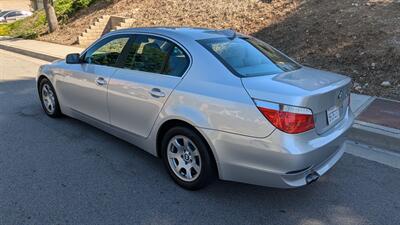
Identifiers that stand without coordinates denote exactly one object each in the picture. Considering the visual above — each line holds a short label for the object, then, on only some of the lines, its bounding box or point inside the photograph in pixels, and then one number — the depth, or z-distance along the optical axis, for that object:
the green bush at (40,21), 19.68
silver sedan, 3.11
